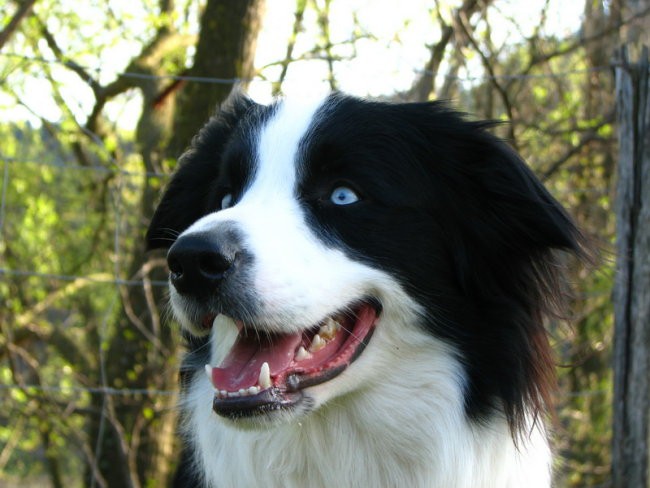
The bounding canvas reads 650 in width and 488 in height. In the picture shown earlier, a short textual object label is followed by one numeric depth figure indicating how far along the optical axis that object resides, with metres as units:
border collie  2.34
